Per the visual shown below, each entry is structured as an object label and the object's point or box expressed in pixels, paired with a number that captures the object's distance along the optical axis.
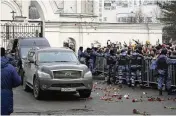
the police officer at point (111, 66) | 21.18
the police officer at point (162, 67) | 16.25
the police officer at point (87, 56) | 26.22
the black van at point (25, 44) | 22.84
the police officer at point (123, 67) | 19.73
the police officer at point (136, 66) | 18.77
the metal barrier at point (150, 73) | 16.98
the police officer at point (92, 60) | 25.89
